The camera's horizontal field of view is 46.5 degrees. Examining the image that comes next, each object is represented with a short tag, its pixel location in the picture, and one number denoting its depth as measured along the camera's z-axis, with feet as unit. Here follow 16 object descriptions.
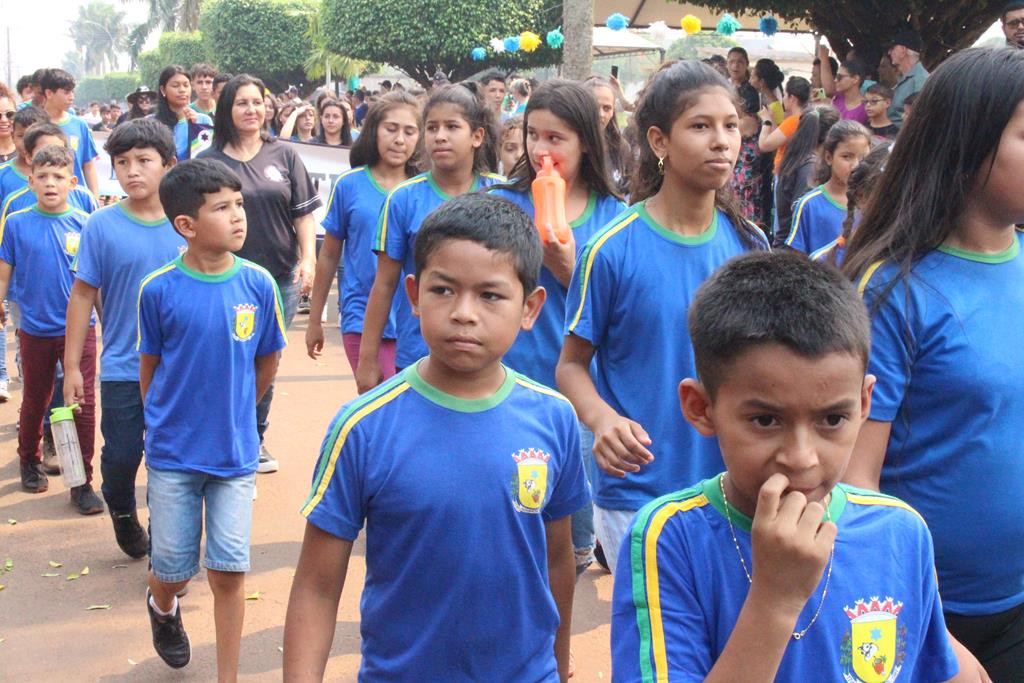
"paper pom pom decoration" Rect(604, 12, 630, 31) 56.29
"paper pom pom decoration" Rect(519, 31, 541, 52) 60.34
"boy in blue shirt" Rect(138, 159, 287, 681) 13.80
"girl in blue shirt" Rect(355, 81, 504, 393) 16.06
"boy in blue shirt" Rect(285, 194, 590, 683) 8.32
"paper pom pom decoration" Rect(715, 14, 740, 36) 51.19
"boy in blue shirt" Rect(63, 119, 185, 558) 16.94
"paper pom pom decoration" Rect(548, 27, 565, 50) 63.10
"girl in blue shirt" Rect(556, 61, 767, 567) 10.86
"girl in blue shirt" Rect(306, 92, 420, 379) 19.56
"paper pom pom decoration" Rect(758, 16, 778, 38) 54.12
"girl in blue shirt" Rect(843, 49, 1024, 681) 7.75
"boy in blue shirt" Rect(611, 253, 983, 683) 5.43
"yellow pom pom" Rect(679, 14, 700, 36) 53.94
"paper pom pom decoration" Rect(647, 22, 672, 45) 57.42
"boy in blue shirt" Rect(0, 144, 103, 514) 22.03
